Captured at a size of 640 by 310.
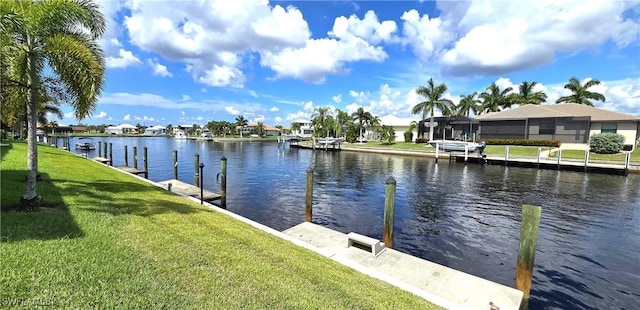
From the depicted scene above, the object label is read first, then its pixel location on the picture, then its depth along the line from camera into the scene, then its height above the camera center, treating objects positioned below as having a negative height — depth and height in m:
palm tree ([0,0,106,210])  6.45 +1.78
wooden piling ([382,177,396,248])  8.76 -2.41
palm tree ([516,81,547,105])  52.13 +8.42
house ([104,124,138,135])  161.82 +1.65
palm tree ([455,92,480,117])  57.03 +6.94
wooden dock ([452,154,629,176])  24.89 -2.07
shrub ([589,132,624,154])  31.86 +0.11
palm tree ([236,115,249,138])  115.31 +5.28
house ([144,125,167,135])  172.96 +1.87
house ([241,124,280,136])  127.70 +2.90
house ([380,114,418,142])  62.61 +2.81
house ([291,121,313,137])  120.02 +2.40
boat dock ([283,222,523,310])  5.76 -3.12
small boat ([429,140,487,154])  34.58 -0.70
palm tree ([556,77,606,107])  47.42 +8.19
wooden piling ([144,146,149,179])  22.35 -2.70
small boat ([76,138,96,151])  47.25 -2.48
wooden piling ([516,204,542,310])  6.41 -2.32
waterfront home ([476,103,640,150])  35.69 +2.60
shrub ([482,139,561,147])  37.88 -0.02
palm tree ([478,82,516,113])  54.00 +7.82
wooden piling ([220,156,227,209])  14.79 -2.58
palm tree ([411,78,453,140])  47.06 +6.26
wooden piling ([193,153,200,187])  18.22 -2.54
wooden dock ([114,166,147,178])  21.72 -2.79
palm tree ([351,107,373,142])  67.25 +4.89
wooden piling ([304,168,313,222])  11.15 -2.34
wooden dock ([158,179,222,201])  14.13 -2.84
